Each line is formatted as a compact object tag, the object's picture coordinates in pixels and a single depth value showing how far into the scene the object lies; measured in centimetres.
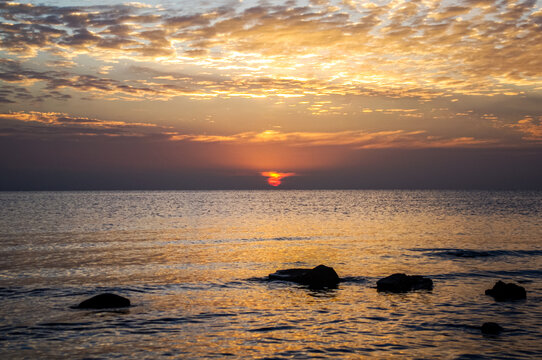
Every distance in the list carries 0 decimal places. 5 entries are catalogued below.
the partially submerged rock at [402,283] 2644
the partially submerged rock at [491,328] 1817
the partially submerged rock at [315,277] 2852
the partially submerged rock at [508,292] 2417
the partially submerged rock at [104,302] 2234
